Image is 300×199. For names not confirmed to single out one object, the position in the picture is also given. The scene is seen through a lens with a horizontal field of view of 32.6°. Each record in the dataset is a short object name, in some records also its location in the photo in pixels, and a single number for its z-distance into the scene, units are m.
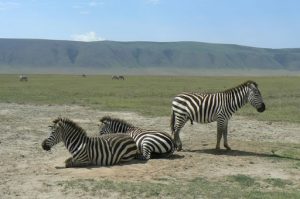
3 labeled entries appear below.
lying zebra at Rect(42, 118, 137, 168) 11.02
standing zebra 13.51
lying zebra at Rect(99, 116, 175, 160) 11.77
